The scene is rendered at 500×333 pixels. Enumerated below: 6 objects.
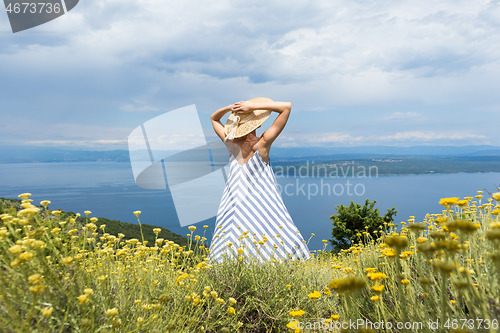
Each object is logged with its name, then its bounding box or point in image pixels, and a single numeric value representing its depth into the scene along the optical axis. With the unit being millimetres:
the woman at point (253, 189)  5129
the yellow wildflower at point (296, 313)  1936
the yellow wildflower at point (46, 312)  1528
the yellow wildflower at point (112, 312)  1771
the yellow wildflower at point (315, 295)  2055
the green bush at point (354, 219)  10234
